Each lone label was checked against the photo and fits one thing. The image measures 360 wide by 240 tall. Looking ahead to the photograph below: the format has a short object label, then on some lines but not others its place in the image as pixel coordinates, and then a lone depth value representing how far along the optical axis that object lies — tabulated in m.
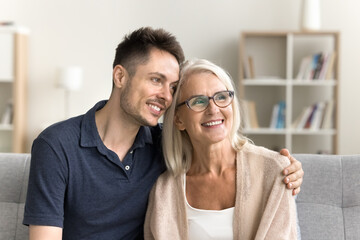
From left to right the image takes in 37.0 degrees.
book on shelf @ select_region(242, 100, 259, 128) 5.30
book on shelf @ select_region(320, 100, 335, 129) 5.21
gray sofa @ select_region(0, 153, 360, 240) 2.11
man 1.86
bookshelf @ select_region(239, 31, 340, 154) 5.29
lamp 5.60
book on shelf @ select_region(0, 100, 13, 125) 5.78
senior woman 1.92
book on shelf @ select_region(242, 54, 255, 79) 5.28
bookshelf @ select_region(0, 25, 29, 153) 5.62
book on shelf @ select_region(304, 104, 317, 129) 5.27
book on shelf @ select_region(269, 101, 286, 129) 5.33
